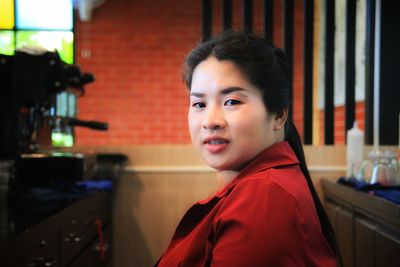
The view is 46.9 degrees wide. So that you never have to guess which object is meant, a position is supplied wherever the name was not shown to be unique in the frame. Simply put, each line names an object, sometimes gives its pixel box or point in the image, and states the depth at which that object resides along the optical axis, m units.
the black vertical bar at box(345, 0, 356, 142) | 2.71
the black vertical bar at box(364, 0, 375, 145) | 2.65
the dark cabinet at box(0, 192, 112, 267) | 1.15
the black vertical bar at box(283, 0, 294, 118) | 2.74
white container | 2.43
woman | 0.69
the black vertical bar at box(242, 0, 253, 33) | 2.72
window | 4.33
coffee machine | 1.81
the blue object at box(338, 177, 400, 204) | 1.64
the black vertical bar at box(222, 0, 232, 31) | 2.72
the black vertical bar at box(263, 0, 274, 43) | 2.71
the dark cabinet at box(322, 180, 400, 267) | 1.60
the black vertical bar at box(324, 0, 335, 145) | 2.72
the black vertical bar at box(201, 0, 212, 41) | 2.73
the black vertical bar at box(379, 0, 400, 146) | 2.61
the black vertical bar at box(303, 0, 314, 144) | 2.73
